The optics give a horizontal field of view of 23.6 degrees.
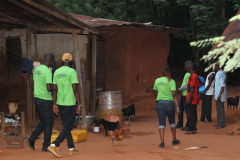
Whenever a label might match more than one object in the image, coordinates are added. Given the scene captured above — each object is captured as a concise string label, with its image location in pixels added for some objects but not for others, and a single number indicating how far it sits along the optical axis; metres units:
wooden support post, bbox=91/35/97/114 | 17.07
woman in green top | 11.72
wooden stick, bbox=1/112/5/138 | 12.98
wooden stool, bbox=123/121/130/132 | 17.32
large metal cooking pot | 15.62
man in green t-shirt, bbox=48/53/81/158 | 9.97
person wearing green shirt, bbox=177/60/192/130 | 15.93
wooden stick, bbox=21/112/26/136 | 13.20
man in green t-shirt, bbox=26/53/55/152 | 10.34
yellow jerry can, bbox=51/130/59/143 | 12.20
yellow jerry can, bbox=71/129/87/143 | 12.69
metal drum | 15.24
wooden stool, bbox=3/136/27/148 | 11.18
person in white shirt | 16.86
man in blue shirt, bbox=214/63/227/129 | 15.74
